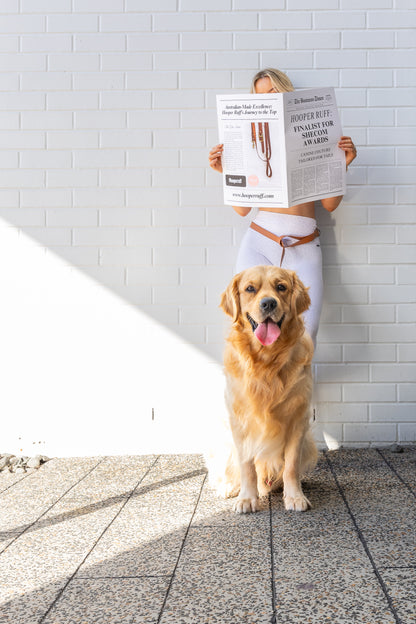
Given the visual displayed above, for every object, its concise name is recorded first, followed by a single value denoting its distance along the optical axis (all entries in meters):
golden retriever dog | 2.41
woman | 3.21
